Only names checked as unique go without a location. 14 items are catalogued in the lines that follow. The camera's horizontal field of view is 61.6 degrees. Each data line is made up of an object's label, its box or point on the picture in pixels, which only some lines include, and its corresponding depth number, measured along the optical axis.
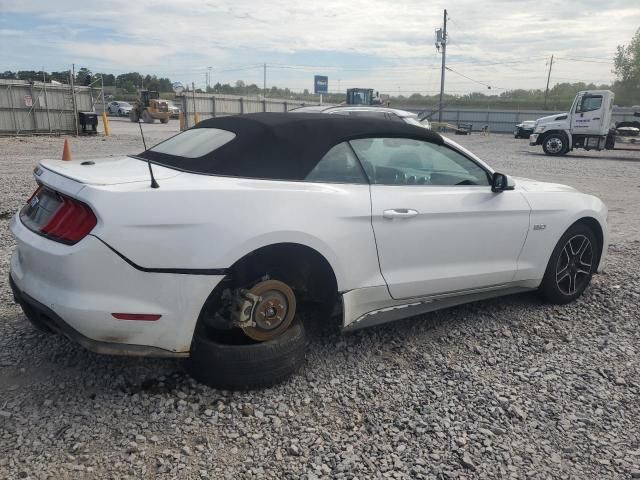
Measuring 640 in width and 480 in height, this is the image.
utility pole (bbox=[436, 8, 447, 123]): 41.56
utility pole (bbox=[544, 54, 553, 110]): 76.04
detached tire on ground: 2.92
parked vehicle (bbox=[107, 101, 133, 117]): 50.28
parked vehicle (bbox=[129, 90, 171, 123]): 36.94
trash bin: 23.72
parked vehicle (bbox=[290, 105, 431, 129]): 13.31
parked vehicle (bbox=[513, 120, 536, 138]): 36.03
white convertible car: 2.62
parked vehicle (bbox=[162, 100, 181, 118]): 42.93
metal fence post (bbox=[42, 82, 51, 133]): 22.58
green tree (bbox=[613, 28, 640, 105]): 67.75
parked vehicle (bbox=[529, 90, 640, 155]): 21.14
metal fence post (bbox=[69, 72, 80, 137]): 23.72
